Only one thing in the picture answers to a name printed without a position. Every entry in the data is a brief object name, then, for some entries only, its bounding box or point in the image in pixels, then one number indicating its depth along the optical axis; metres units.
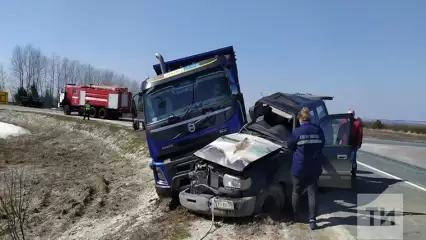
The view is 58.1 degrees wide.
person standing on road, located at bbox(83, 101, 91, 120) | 35.44
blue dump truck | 7.42
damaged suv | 5.86
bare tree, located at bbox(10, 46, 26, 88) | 98.06
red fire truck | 36.62
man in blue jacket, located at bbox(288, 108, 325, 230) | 5.64
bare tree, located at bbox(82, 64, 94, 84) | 103.71
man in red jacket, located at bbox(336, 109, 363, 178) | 8.02
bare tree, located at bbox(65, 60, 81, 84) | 105.12
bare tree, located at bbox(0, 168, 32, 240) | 11.97
